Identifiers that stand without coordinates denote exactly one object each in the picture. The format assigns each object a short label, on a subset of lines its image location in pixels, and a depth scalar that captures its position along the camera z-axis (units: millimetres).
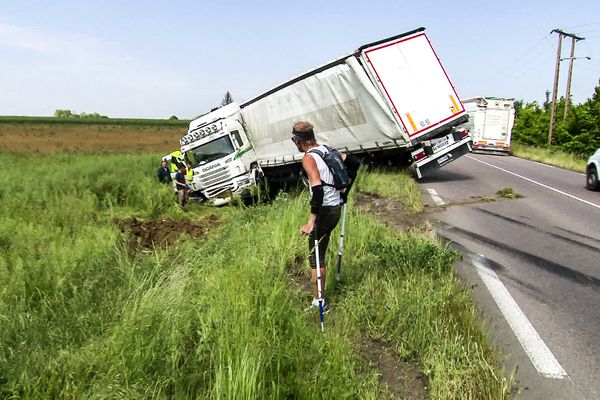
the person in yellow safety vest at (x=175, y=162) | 15289
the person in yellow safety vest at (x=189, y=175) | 15588
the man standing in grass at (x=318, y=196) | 4398
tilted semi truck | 13711
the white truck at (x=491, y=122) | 29938
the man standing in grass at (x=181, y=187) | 14680
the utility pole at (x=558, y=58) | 37175
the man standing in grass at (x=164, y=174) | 16422
